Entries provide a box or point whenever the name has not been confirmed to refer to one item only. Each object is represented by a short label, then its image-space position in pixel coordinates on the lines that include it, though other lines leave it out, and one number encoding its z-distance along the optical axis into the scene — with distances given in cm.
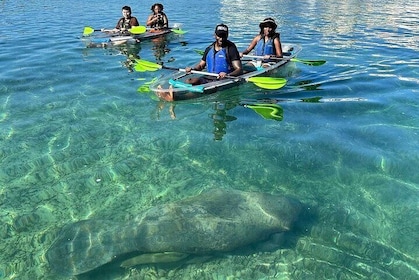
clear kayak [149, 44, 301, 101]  982
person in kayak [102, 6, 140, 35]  1750
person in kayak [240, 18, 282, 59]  1209
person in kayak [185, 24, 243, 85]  1038
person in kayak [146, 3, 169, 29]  1843
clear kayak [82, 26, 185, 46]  1656
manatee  493
